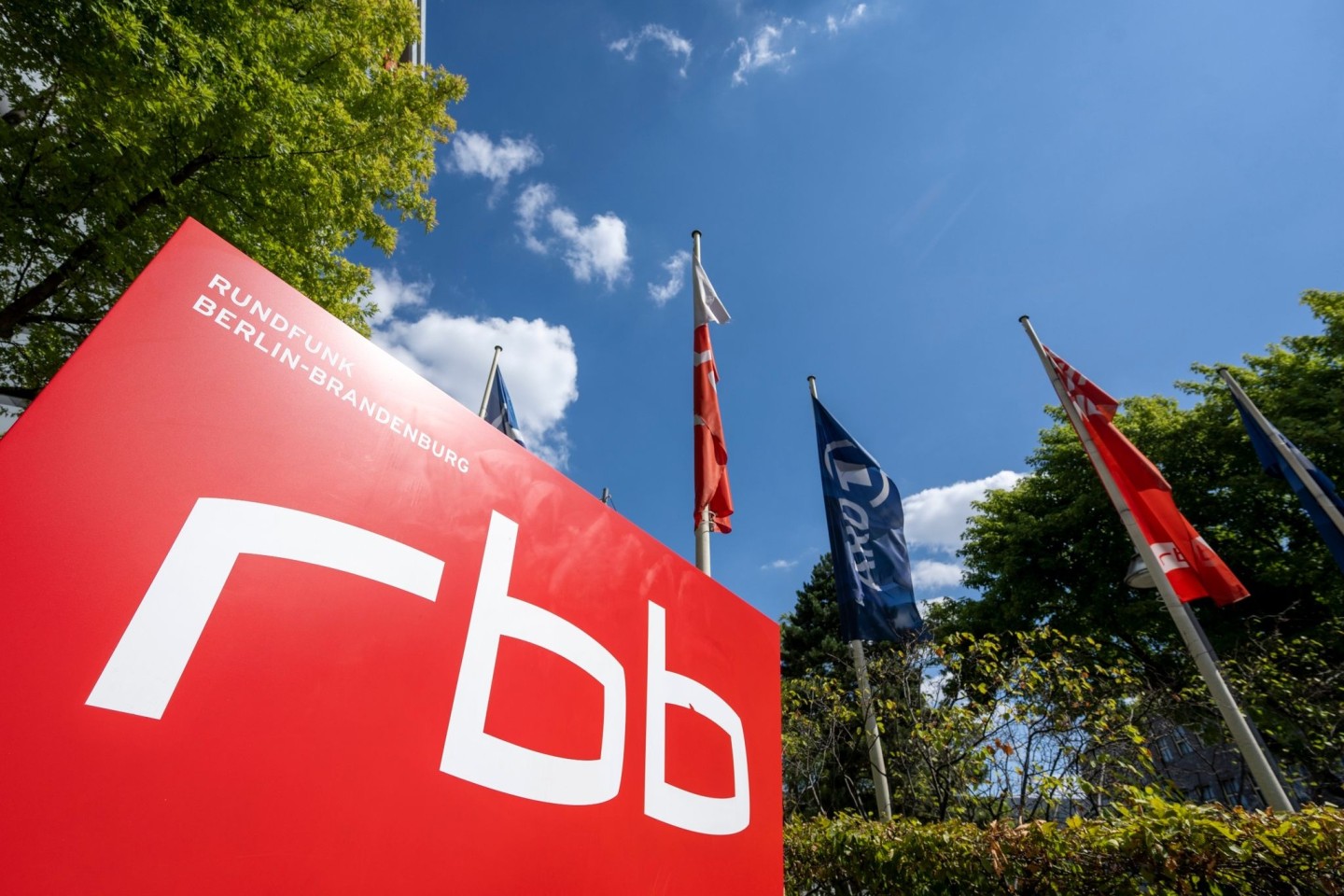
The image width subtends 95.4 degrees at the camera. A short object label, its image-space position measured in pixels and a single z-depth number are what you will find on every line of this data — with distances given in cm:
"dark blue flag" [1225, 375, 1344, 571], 872
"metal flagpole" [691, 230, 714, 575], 525
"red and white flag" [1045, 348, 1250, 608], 705
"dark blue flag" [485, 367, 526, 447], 943
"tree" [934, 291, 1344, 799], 1373
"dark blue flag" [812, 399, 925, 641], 819
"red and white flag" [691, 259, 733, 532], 598
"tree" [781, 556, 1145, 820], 709
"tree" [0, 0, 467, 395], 550
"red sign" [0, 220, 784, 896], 145
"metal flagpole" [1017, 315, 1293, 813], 618
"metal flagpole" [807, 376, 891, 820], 748
